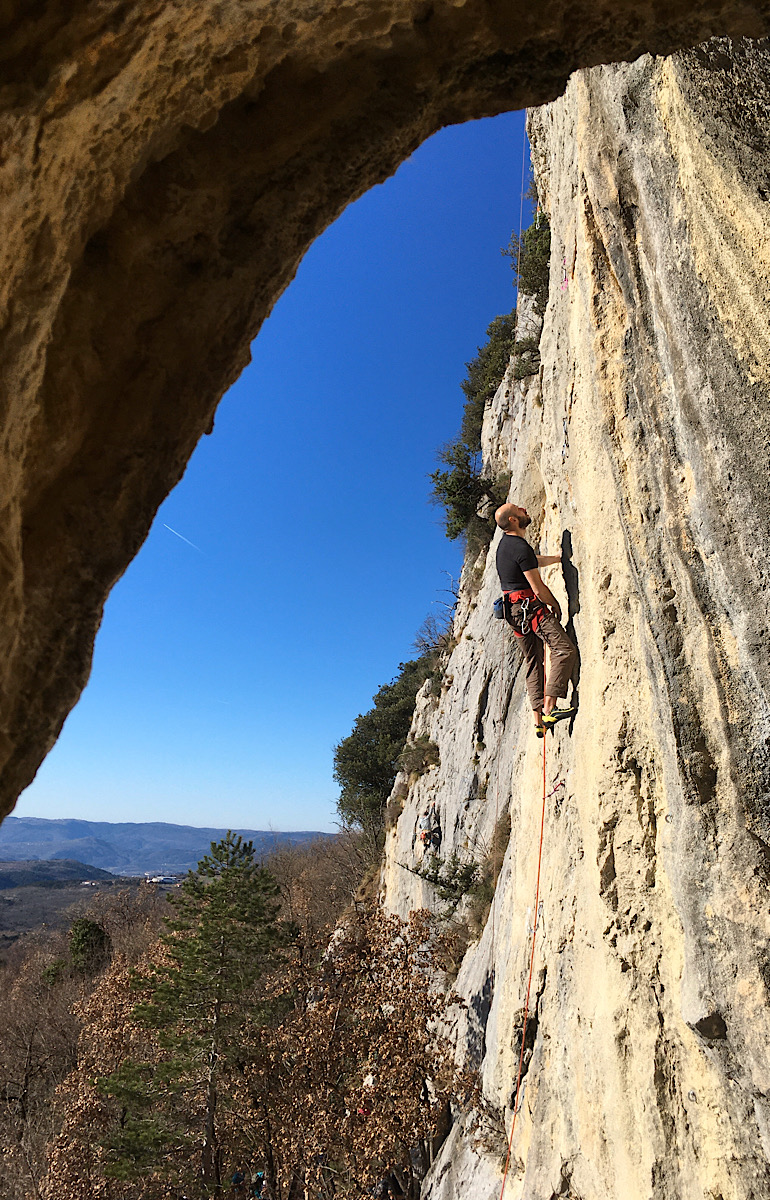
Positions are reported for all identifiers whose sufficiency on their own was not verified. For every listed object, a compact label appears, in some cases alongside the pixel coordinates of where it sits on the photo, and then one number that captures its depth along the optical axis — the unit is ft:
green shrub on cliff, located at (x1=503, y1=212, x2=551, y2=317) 50.70
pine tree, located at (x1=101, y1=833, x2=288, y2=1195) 41.01
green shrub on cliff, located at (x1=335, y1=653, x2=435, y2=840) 97.47
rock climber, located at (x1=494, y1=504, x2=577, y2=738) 24.04
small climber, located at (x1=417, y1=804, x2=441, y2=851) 52.16
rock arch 5.63
